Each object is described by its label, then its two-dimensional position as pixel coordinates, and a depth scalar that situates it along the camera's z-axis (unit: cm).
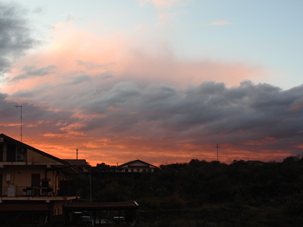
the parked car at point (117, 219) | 4122
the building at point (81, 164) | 9451
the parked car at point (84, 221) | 3654
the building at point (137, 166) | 10256
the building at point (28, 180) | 3306
